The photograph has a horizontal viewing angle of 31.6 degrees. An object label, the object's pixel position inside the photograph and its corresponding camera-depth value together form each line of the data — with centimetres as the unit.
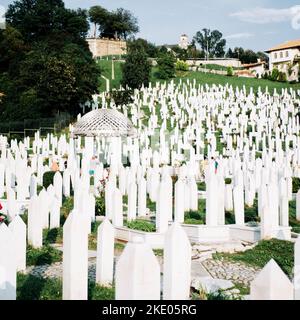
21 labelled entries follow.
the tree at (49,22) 4478
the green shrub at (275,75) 6325
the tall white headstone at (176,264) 421
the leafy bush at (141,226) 1002
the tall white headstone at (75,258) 495
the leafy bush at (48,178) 1624
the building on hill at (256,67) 7708
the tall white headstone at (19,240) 692
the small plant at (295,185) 1670
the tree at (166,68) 6031
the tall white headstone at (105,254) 643
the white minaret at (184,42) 9170
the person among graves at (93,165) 1752
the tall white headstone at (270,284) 347
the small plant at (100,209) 1248
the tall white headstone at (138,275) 356
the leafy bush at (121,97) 4109
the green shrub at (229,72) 6924
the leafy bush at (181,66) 6744
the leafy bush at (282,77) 6247
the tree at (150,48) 7225
